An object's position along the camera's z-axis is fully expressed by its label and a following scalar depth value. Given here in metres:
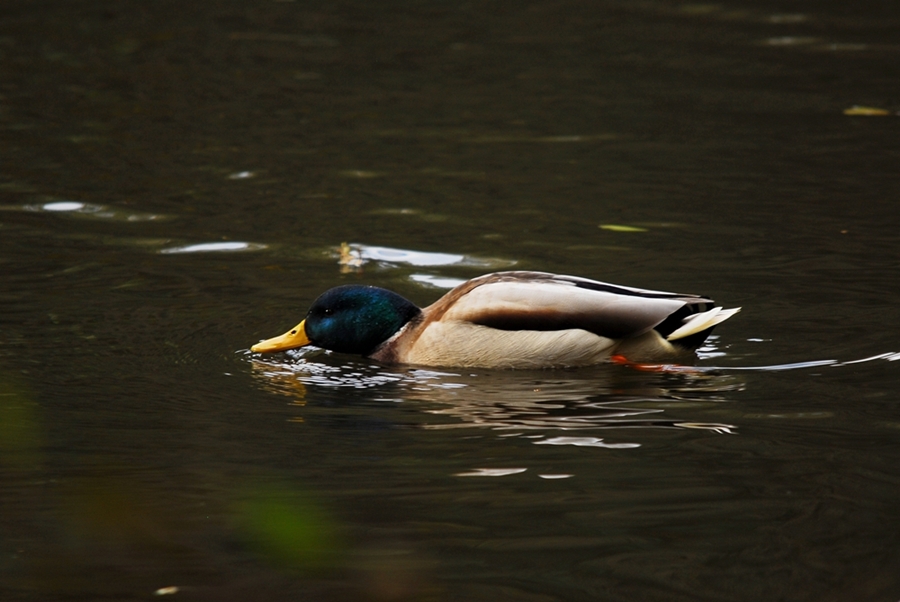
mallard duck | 13.63
